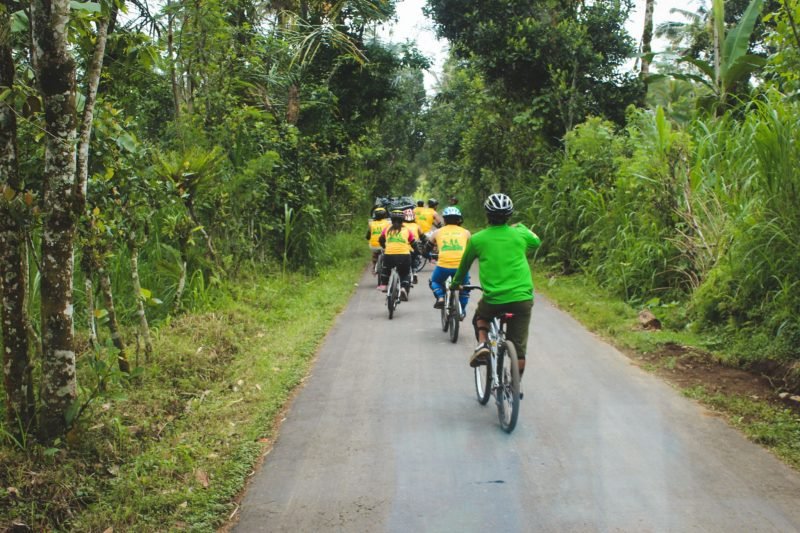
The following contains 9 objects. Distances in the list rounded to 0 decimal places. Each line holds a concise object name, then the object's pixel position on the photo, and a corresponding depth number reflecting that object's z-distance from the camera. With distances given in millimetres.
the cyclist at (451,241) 9141
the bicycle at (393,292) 10656
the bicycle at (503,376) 5348
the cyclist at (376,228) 14164
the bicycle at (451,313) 8852
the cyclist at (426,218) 17656
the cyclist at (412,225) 11656
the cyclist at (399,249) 11109
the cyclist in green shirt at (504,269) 5773
